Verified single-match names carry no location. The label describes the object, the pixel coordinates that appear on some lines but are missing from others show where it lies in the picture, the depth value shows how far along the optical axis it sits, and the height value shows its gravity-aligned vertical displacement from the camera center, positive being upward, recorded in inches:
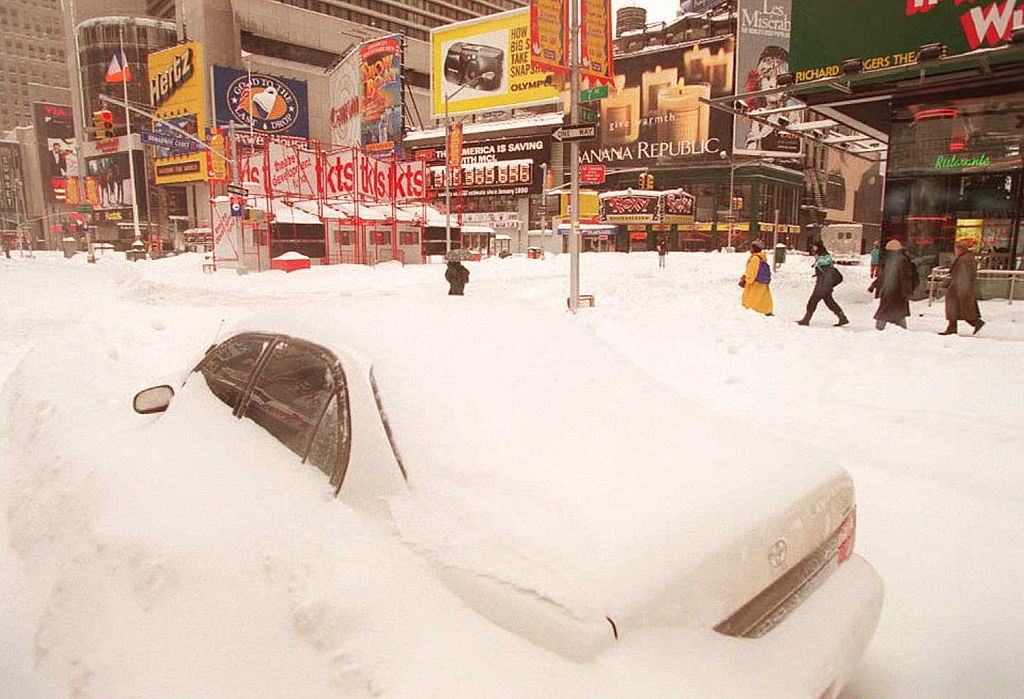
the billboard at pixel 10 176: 5184.5 +691.9
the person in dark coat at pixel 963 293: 401.7 -25.8
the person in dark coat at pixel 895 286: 414.9 -22.1
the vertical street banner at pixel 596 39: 485.5 +172.6
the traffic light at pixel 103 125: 848.9 +184.5
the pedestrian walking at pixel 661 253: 1341.0 +2.6
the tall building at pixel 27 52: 5757.9 +1967.7
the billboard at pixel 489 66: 2047.2 +645.1
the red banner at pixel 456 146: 1522.0 +274.7
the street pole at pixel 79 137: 2728.3 +567.5
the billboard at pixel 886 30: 467.8 +180.9
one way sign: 457.5 +90.6
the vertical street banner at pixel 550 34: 472.7 +170.2
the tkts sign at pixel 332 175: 1181.7 +166.8
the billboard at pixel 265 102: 2367.1 +595.0
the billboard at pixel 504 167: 2404.0 +349.7
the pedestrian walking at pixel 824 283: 456.1 -21.5
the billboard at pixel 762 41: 2198.6 +759.7
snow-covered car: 65.4 -29.6
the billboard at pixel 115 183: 2832.2 +339.9
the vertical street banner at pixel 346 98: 2030.0 +536.6
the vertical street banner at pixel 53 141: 3919.8 +747.0
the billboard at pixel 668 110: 2432.3 +592.2
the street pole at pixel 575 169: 486.9 +70.1
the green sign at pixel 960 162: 578.9 +84.9
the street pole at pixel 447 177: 1142.3 +160.6
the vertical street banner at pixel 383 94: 1855.3 +493.6
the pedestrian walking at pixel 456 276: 617.3 -20.9
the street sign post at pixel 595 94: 468.1 +123.0
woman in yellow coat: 496.4 -26.2
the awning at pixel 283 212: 1154.0 +84.0
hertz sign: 2490.2 +646.0
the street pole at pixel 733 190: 2333.7 +245.0
